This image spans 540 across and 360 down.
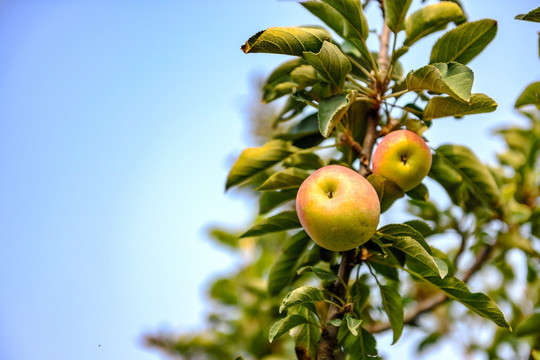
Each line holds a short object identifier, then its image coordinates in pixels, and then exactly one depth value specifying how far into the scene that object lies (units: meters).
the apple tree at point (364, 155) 1.07
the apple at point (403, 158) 1.09
